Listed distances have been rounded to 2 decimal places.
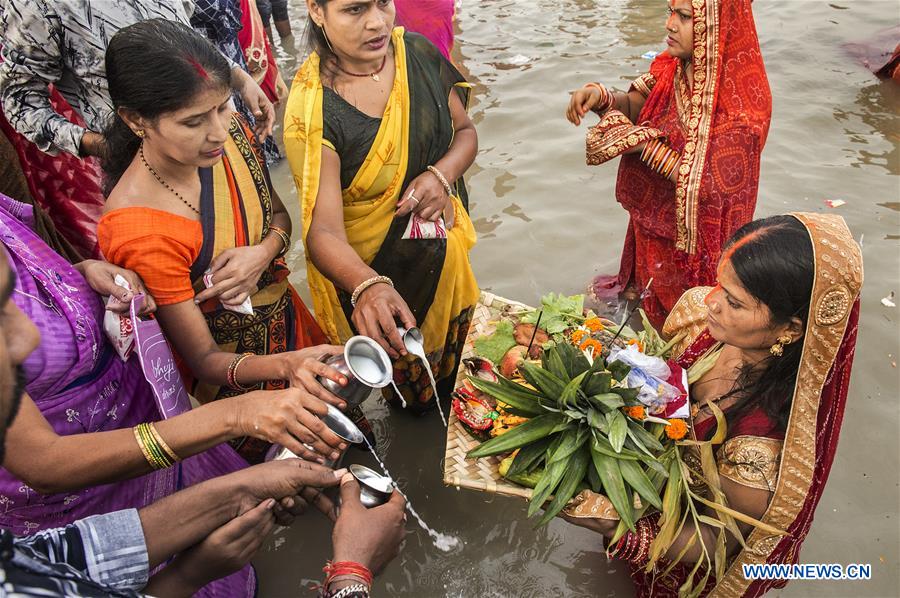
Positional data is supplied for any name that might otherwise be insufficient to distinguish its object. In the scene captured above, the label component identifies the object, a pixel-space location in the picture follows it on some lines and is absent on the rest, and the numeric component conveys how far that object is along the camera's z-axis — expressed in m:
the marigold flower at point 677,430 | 2.06
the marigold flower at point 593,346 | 2.39
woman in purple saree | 1.62
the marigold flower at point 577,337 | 2.51
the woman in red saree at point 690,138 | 2.79
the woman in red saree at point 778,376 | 1.79
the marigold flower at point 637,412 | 2.11
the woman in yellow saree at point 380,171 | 2.38
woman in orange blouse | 1.86
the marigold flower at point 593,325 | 2.58
